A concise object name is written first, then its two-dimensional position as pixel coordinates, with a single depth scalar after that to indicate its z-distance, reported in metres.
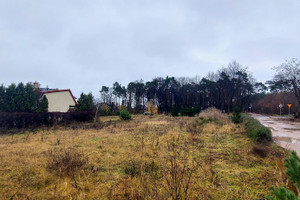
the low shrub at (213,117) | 11.85
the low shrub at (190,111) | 23.75
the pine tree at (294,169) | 1.75
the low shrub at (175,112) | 24.36
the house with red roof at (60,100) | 19.47
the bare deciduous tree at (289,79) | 17.92
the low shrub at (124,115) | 16.92
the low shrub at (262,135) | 5.69
